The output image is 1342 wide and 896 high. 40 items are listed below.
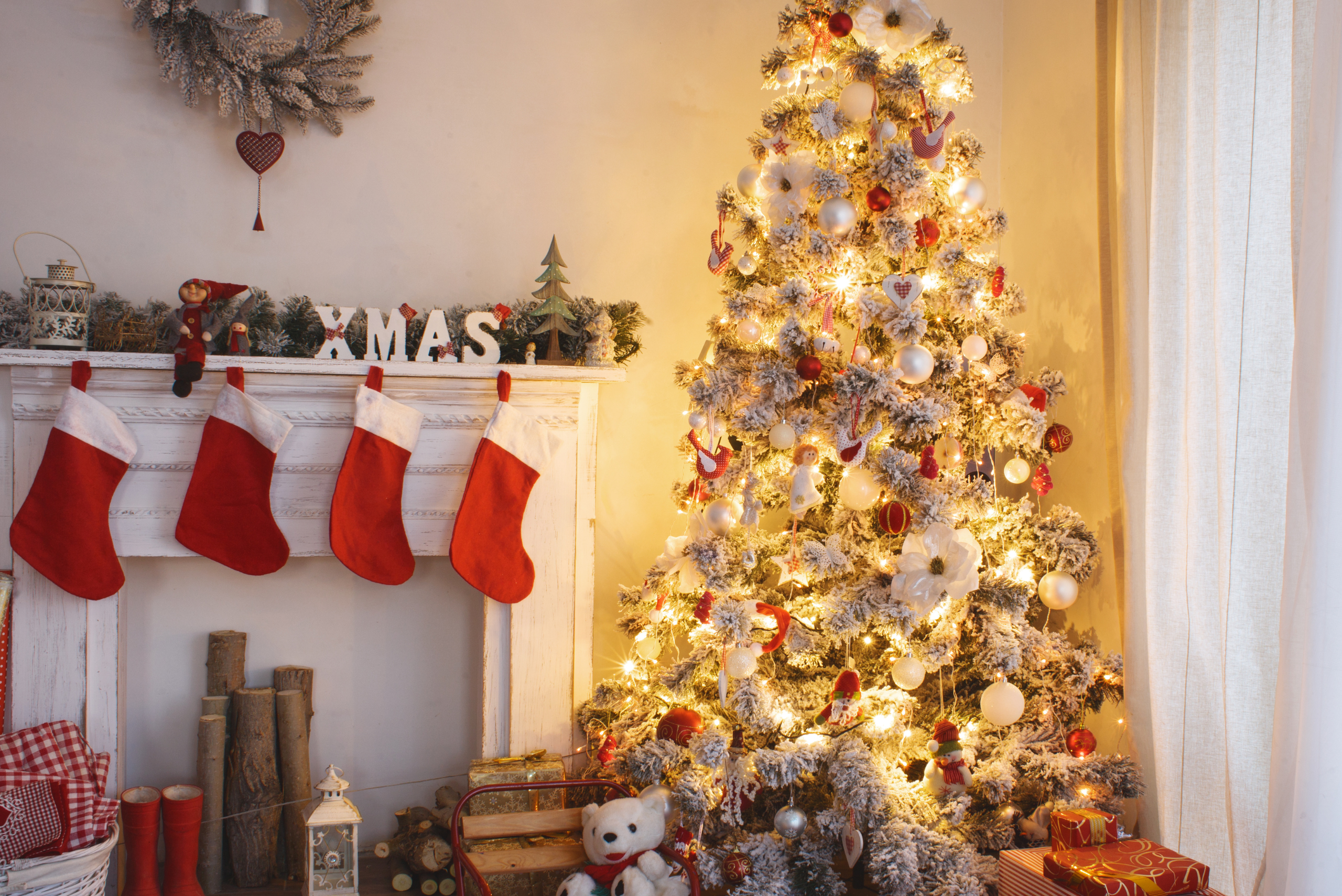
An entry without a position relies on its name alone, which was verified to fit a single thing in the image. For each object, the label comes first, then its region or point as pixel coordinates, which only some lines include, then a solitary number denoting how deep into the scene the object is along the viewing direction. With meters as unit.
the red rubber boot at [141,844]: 2.02
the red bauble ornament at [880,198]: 1.83
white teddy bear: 1.80
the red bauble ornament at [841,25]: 1.84
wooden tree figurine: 2.16
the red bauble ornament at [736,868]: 1.78
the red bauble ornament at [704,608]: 1.88
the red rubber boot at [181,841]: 2.04
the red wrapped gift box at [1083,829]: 1.63
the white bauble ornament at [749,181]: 2.00
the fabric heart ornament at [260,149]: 2.22
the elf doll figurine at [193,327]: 1.97
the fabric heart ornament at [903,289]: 1.79
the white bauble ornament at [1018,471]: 2.03
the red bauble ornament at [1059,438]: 1.98
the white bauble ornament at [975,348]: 1.87
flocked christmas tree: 1.79
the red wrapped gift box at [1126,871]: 1.52
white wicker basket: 1.69
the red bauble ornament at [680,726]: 1.90
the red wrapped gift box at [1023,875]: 1.64
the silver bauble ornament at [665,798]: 1.92
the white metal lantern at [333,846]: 1.96
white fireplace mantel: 2.04
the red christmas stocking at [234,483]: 2.04
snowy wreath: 2.16
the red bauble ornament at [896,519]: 1.80
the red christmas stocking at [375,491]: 2.07
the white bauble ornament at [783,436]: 1.86
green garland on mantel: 2.05
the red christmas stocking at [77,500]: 1.96
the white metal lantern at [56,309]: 1.96
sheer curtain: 1.63
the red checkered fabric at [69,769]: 1.83
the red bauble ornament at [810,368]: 1.87
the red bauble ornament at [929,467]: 1.79
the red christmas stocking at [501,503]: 2.10
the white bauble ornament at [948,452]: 1.88
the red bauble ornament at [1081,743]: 1.87
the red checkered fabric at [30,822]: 1.76
